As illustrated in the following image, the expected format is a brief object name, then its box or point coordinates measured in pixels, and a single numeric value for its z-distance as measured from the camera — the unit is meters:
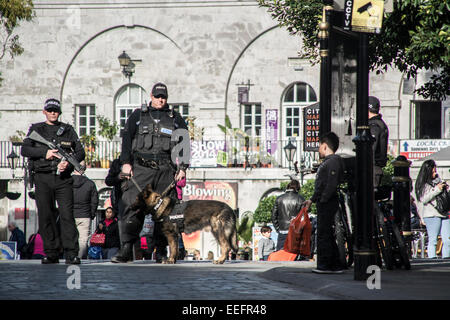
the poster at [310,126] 25.31
